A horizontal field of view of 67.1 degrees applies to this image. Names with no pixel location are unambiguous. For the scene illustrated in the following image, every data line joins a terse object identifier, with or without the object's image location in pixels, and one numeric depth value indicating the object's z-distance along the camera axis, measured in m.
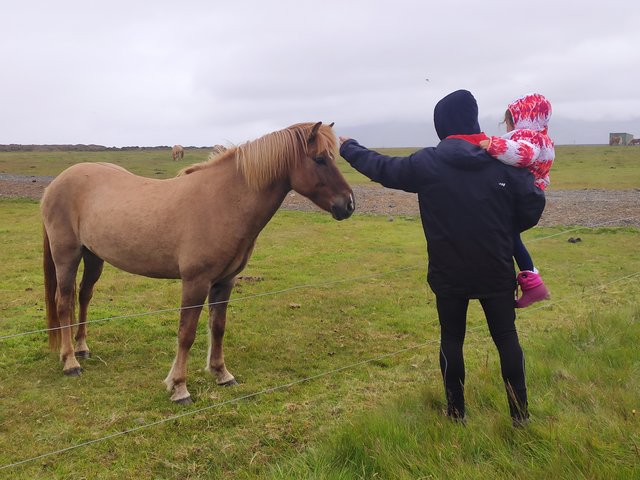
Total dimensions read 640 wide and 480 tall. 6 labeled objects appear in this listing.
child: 3.09
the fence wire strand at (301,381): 3.68
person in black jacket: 2.84
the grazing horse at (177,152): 36.35
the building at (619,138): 83.19
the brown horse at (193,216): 4.14
